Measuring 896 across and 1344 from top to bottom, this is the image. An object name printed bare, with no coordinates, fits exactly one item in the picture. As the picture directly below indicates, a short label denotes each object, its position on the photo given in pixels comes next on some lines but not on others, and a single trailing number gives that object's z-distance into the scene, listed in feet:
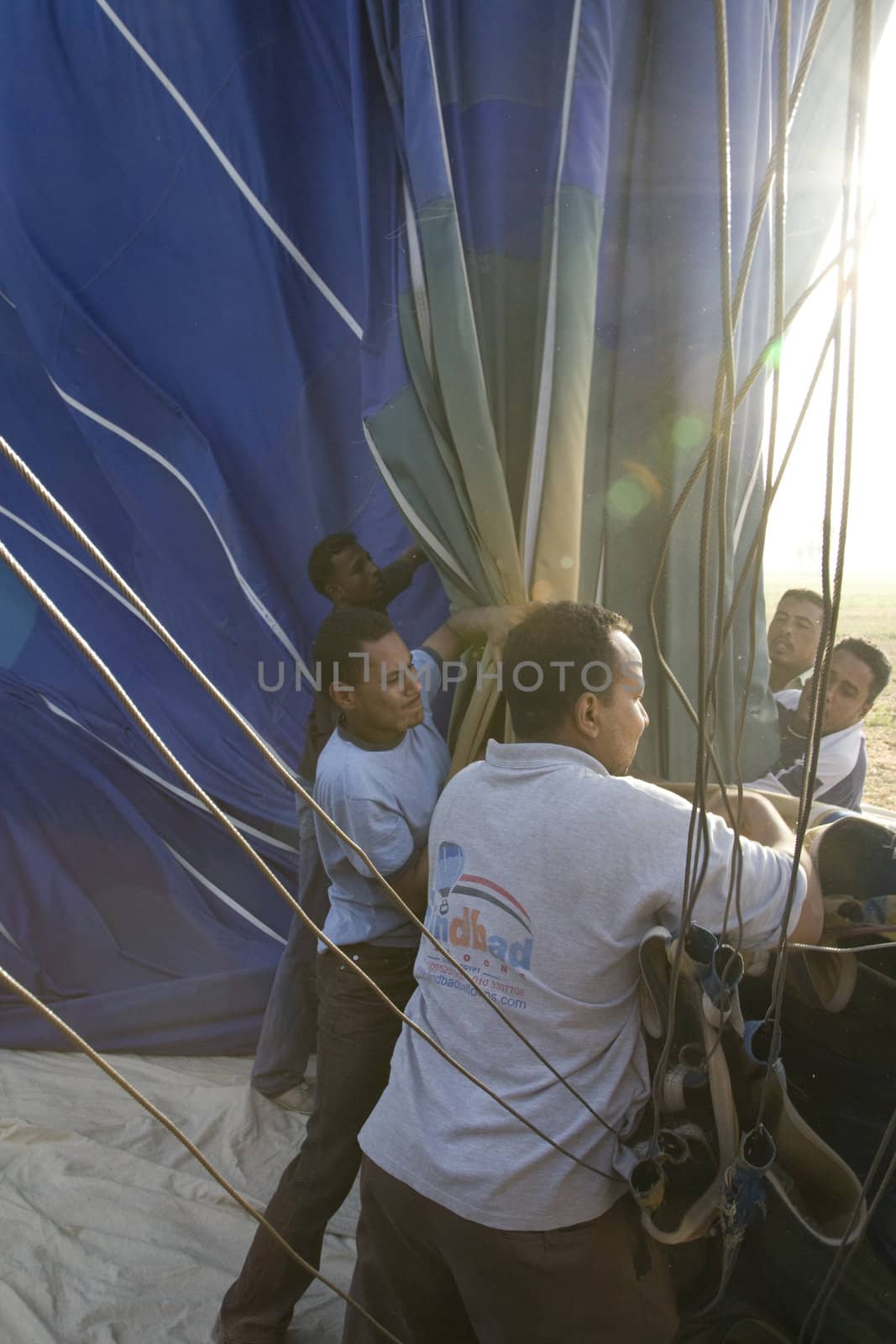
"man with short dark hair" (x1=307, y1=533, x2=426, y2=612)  7.26
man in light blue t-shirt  4.88
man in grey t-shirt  3.12
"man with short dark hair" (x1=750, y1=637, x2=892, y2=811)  7.20
